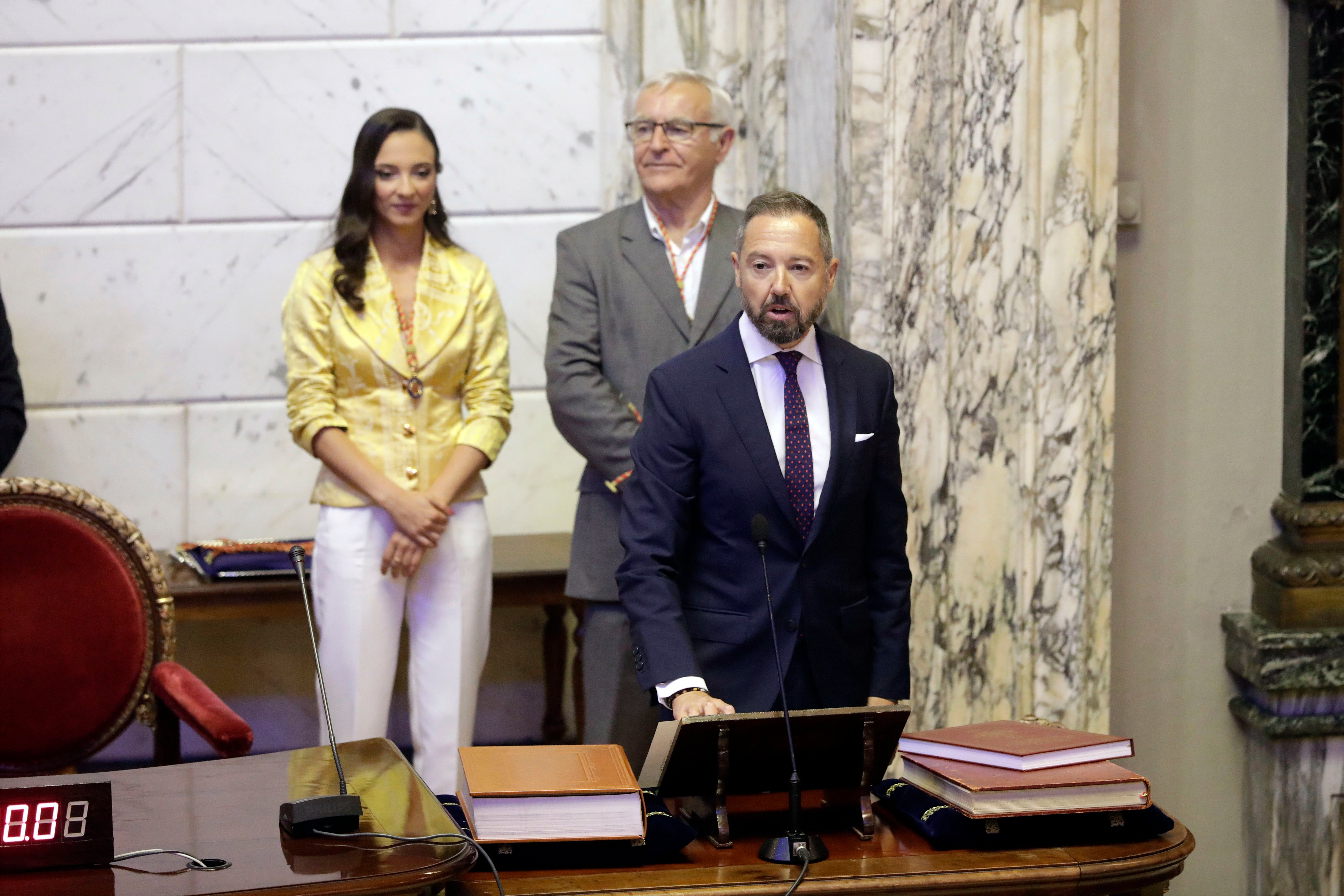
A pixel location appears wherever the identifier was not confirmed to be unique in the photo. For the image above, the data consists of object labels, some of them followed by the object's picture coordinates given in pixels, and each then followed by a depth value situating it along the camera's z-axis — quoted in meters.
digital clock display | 12.17
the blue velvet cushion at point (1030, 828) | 12.32
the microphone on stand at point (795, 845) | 12.26
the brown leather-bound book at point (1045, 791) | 12.32
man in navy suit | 12.72
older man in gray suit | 13.37
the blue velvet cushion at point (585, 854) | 12.26
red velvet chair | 13.14
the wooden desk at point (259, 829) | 12.12
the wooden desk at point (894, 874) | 12.22
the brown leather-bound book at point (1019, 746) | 12.38
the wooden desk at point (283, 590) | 13.78
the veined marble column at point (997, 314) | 13.35
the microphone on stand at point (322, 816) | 12.24
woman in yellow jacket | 13.40
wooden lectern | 12.31
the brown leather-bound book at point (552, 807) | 12.25
